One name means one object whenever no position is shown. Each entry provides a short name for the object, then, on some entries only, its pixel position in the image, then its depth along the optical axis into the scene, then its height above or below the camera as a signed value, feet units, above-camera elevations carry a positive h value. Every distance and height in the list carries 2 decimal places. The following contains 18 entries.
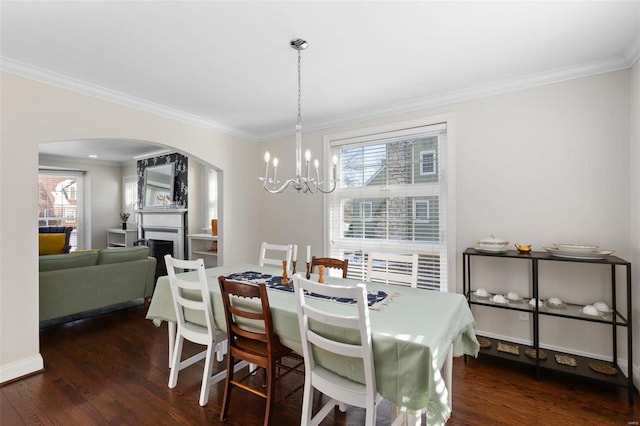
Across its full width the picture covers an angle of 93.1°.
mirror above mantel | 19.76 +1.90
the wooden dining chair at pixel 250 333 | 5.88 -2.51
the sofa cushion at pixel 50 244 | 13.57 -1.37
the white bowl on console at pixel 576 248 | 7.71 -0.93
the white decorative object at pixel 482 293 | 9.37 -2.49
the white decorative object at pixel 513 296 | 9.06 -2.52
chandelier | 7.21 +1.61
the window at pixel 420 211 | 11.08 +0.06
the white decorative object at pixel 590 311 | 7.80 -2.55
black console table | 7.20 -2.69
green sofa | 10.69 -2.58
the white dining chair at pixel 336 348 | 4.71 -2.24
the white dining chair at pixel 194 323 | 6.95 -2.67
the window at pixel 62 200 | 21.80 +1.00
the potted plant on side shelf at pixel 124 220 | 23.36 -0.51
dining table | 4.54 -2.15
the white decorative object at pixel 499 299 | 8.92 -2.56
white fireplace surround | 18.98 -0.82
